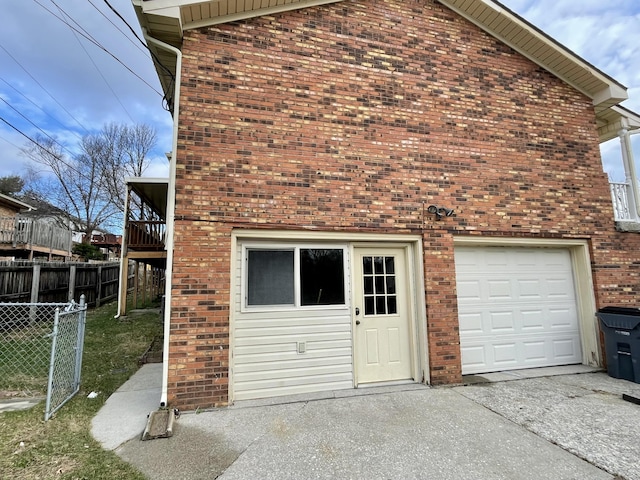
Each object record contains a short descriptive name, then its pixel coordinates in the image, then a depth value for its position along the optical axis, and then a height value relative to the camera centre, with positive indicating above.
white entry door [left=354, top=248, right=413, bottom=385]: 5.48 -0.64
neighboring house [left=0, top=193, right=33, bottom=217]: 18.44 +4.59
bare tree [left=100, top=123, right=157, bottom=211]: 27.75 +10.69
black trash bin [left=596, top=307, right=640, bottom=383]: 5.57 -1.14
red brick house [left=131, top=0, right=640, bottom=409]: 4.93 +1.30
